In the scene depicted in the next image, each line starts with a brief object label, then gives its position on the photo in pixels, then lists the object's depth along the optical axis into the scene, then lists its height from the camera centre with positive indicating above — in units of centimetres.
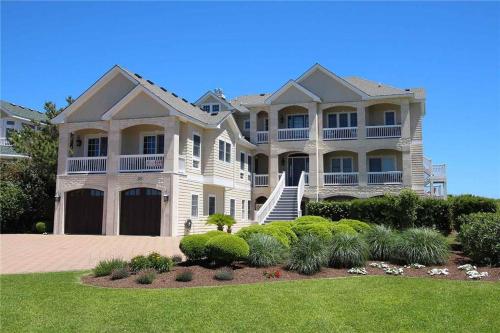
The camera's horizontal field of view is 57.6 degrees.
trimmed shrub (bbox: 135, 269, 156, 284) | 1052 -156
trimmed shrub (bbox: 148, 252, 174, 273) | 1191 -138
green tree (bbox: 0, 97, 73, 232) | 2878 +174
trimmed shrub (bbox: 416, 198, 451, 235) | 2367 -10
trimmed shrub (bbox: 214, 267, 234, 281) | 1105 -156
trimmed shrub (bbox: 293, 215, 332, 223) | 1820 -32
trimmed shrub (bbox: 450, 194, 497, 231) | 2241 +36
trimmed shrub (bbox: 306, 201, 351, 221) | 2583 +9
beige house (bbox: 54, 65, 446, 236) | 2623 +403
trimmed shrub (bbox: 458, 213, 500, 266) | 1265 -79
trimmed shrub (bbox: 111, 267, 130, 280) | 1099 -154
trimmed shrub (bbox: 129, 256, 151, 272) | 1178 -139
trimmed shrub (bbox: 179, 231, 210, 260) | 1288 -103
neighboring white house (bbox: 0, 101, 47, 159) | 3641 +744
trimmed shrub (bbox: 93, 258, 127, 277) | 1151 -145
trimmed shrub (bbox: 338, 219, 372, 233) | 1747 -53
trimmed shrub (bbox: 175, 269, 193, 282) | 1088 -158
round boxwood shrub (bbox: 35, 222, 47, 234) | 2783 -106
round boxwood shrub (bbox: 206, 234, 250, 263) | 1234 -103
